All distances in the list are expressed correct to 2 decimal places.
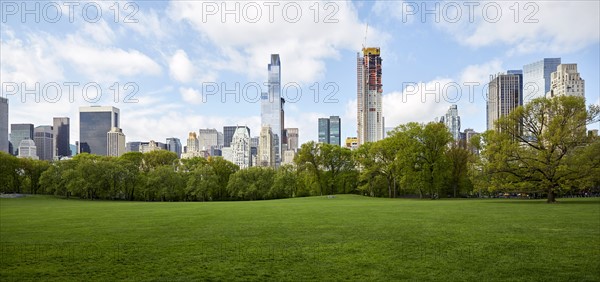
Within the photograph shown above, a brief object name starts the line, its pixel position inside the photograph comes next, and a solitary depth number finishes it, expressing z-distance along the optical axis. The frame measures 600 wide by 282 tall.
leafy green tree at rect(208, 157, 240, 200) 79.26
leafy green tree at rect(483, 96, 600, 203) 34.56
